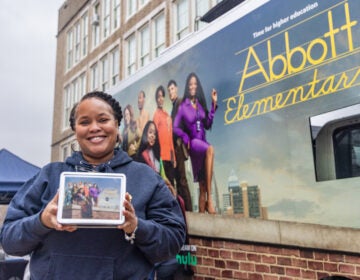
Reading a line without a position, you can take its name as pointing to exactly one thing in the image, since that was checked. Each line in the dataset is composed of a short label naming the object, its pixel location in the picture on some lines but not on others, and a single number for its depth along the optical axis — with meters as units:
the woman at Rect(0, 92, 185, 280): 1.35
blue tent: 7.66
